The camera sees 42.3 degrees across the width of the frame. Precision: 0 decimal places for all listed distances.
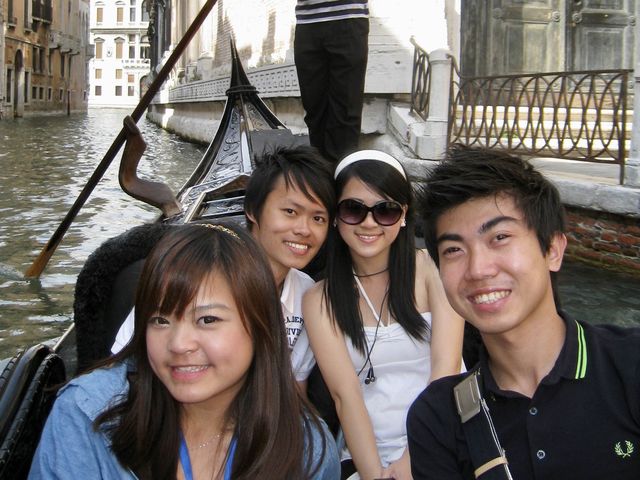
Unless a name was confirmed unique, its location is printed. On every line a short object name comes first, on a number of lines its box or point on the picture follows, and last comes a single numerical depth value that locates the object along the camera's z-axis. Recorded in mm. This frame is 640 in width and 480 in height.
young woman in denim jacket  897
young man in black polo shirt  797
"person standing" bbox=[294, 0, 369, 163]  2344
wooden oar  2992
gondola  995
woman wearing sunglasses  1301
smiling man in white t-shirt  1445
